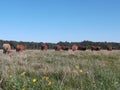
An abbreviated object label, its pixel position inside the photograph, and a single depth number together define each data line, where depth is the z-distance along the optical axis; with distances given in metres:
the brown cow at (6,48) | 15.33
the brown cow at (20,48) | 19.35
